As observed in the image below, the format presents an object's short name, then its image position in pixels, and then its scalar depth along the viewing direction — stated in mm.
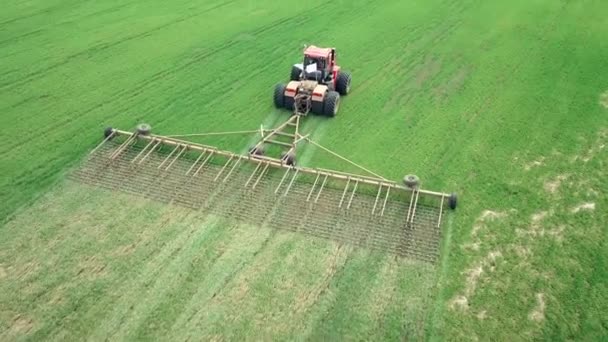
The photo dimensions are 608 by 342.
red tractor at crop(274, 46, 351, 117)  16656
